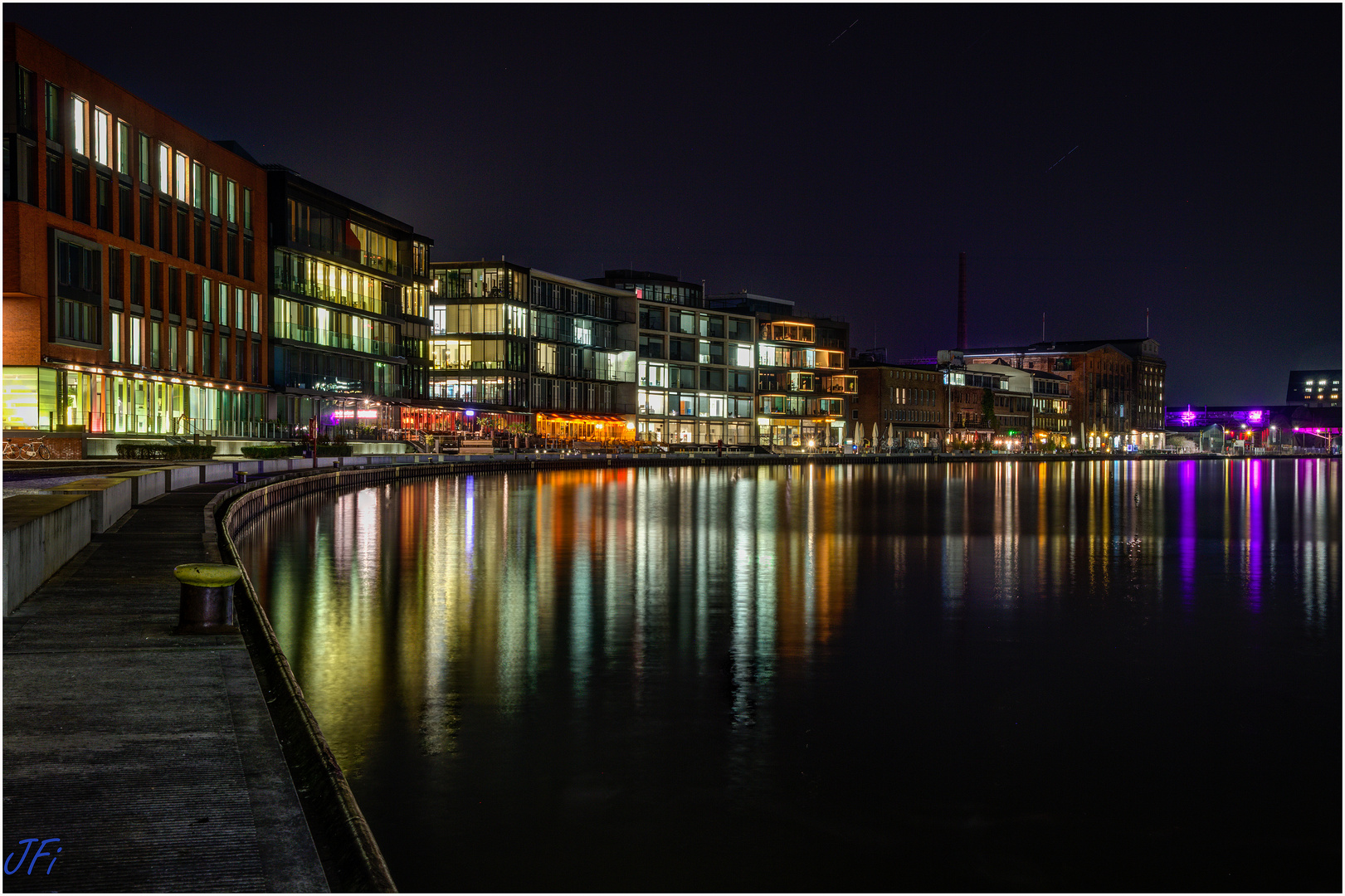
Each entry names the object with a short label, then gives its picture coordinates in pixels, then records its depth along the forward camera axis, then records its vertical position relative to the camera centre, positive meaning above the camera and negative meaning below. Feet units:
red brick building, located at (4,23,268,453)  174.91 +32.25
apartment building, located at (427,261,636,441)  374.84 +32.77
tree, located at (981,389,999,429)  600.39 +19.55
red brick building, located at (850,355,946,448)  540.93 +19.87
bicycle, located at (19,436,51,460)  161.99 -0.07
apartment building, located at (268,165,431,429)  263.90 +34.28
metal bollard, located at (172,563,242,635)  42.37 -5.51
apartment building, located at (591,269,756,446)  450.30 +32.11
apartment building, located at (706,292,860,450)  504.02 +31.20
